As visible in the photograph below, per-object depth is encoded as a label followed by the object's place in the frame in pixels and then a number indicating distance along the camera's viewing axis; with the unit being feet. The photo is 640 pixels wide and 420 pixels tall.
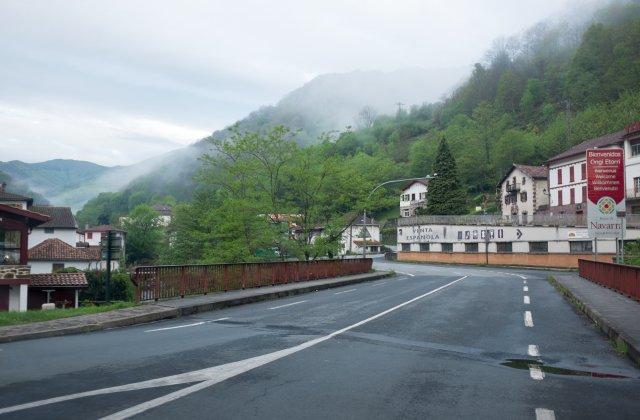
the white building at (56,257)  193.06
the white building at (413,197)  329.93
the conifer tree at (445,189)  262.26
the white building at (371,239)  318.88
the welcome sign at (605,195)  75.92
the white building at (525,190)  242.99
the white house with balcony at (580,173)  176.04
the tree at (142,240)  327.88
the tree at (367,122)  639.68
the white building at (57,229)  233.96
